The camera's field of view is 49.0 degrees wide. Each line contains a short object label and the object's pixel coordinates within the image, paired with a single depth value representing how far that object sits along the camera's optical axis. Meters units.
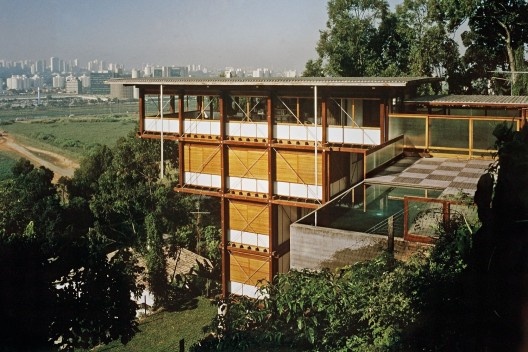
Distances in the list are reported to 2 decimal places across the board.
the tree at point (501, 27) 35.56
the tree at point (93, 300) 20.73
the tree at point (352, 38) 40.25
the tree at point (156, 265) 31.22
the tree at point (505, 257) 5.86
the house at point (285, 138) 21.88
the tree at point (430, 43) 37.84
